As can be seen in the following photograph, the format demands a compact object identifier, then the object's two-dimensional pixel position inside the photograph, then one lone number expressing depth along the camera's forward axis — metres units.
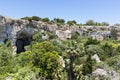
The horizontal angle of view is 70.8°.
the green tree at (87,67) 14.33
